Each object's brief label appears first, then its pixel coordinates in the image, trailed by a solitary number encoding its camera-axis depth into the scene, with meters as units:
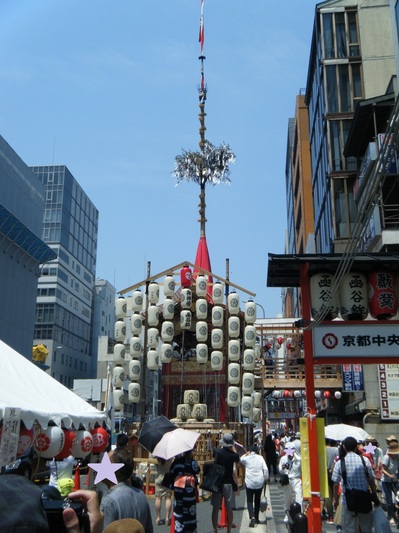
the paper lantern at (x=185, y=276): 24.78
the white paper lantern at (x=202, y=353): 23.92
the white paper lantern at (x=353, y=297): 9.24
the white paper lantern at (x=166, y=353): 23.72
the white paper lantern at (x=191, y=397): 22.80
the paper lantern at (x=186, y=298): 24.45
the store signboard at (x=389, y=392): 19.50
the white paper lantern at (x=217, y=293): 23.72
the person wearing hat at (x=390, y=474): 10.92
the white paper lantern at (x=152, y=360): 24.19
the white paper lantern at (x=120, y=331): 24.38
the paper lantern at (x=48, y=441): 9.06
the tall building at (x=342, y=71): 30.52
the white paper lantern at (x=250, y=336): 23.30
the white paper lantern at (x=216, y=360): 23.12
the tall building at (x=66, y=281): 71.91
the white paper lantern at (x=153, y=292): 24.16
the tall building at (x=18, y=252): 46.81
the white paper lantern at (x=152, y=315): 23.97
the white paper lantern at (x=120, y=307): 24.48
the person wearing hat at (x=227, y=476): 9.80
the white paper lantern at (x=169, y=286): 23.97
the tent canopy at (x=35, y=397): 7.52
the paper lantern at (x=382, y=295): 9.06
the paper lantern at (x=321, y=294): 9.20
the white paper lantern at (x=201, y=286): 24.05
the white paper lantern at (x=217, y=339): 23.11
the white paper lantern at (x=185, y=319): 24.27
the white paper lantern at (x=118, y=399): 23.78
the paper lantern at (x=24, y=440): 7.70
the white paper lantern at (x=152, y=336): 24.02
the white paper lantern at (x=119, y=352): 24.20
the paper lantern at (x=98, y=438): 11.59
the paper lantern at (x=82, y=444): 10.38
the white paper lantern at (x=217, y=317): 23.47
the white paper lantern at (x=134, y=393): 23.64
